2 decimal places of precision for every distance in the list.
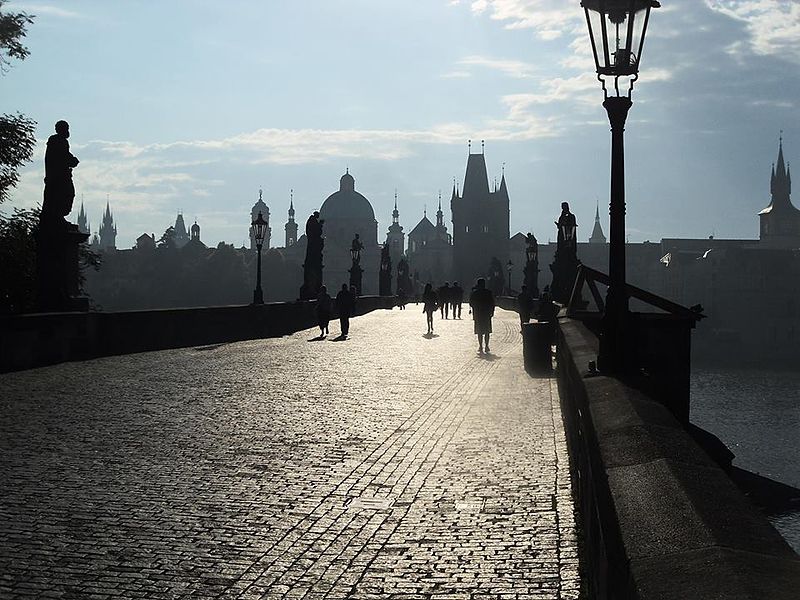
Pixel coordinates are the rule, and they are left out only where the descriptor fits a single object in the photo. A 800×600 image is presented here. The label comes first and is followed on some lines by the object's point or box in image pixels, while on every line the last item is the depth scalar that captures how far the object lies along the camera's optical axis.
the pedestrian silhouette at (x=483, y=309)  24.08
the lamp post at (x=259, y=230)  35.55
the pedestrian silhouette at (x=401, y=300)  73.06
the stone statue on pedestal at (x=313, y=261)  44.50
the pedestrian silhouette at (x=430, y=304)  34.05
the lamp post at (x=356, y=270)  62.53
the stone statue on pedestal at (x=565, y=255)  34.44
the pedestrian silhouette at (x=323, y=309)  31.02
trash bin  18.62
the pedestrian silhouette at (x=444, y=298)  49.25
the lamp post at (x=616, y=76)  8.60
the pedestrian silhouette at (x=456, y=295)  51.91
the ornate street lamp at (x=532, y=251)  53.39
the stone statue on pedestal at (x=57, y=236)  21.27
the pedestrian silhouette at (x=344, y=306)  30.05
